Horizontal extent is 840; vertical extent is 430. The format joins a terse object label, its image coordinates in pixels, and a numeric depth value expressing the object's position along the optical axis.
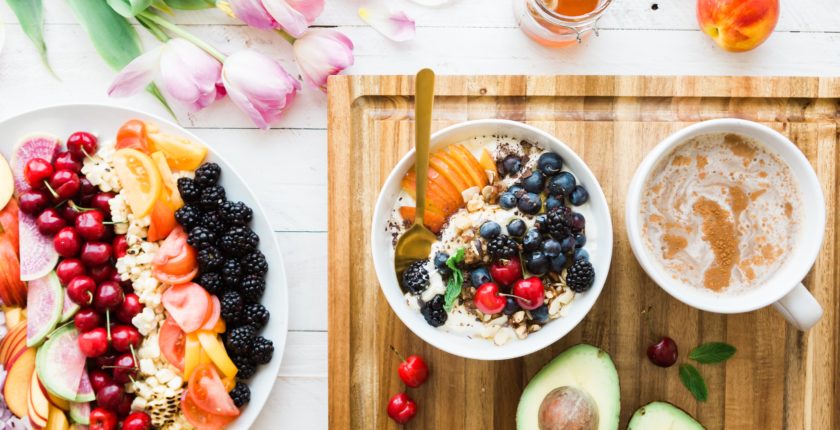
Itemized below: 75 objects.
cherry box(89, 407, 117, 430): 1.39
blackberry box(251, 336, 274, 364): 1.40
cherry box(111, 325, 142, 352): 1.40
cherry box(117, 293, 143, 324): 1.42
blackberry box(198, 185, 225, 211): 1.39
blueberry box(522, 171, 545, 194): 1.20
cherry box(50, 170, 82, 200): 1.40
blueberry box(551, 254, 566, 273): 1.17
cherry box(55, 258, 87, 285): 1.42
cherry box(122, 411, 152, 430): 1.39
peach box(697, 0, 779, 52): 1.37
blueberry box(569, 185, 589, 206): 1.20
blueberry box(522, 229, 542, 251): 1.15
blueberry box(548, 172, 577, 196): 1.19
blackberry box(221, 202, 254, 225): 1.39
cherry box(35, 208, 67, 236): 1.41
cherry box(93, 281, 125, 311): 1.41
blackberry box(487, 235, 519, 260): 1.16
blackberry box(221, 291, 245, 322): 1.39
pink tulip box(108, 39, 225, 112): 1.43
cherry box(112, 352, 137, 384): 1.41
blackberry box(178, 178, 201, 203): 1.39
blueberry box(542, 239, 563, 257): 1.15
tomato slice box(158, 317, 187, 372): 1.41
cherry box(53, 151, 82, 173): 1.42
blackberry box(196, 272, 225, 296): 1.40
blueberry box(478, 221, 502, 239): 1.17
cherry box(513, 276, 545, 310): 1.16
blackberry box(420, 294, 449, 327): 1.19
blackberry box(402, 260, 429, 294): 1.19
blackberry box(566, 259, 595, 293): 1.16
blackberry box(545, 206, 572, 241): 1.15
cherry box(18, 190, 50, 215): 1.41
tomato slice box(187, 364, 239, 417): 1.39
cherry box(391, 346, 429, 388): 1.31
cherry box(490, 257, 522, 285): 1.17
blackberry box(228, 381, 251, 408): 1.41
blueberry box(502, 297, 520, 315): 1.19
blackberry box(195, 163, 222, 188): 1.40
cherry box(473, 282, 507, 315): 1.16
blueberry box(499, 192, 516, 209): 1.20
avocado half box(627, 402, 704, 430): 1.27
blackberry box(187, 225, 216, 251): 1.38
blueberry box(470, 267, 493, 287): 1.19
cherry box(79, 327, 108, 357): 1.40
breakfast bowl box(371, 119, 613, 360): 1.17
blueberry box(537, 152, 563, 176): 1.20
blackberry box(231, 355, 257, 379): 1.42
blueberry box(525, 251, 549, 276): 1.16
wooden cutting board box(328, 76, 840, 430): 1.32
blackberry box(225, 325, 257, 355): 1.39
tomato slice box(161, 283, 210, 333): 1.38
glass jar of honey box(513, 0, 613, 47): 1.36
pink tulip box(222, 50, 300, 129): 1.42
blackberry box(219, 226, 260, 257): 1.39
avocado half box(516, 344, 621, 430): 1.21
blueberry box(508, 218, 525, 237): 1.17
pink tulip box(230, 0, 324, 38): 1.39
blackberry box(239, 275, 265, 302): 1.41
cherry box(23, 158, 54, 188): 1.40
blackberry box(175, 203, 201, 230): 1.38
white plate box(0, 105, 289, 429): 1.43
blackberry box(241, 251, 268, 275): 1.41
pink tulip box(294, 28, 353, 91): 1.42
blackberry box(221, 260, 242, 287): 1.40
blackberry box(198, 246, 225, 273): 1.38
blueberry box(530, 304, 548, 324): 1.20
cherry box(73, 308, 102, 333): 1.41
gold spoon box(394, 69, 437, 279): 1.12
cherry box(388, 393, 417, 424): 1.32
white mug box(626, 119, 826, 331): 1.16
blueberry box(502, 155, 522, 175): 1.23
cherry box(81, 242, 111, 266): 1.41
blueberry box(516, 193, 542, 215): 1.18
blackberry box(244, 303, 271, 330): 1.41
